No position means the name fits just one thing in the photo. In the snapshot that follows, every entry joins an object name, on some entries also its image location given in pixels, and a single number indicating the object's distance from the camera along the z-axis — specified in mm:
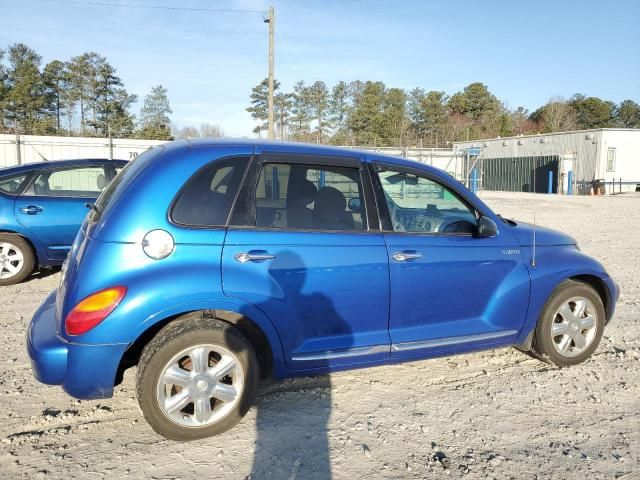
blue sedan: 6457
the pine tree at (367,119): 56719
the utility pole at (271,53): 20548
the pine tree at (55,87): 47000
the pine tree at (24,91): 43875
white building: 32062
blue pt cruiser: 2811
